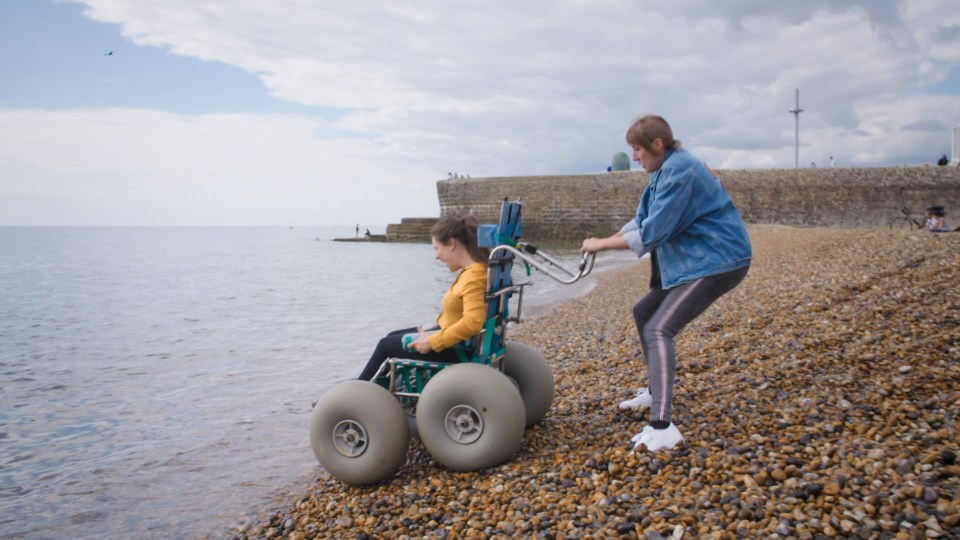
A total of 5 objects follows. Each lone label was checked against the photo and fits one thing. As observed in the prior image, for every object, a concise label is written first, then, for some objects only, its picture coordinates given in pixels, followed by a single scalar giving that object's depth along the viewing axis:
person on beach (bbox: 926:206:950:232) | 19.03
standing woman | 3.54
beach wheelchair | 3.73
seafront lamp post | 47.12
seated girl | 3.89
